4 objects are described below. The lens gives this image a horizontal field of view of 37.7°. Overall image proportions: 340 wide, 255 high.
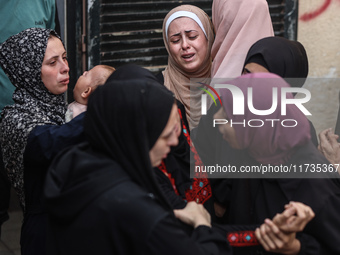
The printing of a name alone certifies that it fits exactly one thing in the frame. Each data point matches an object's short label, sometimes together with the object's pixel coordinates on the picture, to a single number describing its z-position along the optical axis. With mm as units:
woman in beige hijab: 3189
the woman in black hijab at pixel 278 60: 2615
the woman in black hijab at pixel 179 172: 2098
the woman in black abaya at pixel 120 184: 1628
